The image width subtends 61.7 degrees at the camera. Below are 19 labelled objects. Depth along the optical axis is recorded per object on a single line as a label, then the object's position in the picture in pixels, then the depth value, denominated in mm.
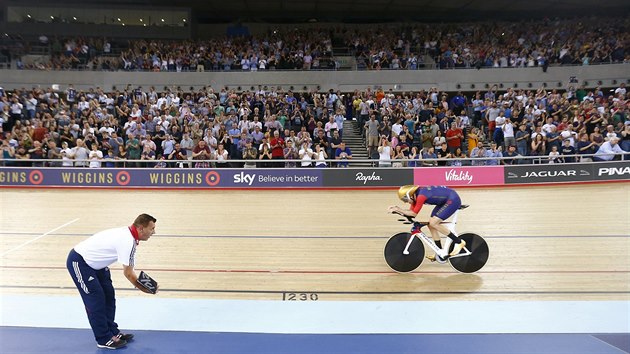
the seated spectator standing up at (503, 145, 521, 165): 15795
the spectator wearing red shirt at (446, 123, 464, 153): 16656
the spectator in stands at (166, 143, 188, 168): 16152
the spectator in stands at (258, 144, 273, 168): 16047
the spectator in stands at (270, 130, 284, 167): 16062
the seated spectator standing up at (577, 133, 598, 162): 16078
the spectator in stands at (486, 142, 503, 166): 15933
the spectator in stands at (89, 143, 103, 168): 16031
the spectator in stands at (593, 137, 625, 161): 15620
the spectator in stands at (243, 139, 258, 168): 15953
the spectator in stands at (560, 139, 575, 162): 16031
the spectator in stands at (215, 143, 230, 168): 15953
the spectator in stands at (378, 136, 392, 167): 15938
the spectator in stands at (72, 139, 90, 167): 15992
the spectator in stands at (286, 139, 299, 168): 15992
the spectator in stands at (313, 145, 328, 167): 15830
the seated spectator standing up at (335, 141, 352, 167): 16031
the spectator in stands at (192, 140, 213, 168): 15891
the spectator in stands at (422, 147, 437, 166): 15946
